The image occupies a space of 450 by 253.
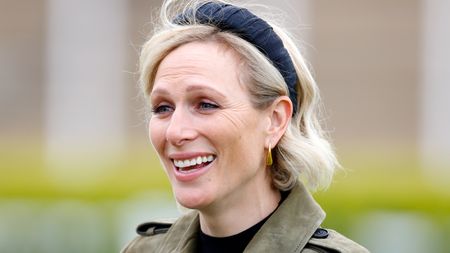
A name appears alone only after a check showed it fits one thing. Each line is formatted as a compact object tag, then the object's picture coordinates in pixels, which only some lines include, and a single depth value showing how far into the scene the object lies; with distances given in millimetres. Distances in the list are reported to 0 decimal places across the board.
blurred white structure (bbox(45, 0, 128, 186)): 23719
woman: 7590
